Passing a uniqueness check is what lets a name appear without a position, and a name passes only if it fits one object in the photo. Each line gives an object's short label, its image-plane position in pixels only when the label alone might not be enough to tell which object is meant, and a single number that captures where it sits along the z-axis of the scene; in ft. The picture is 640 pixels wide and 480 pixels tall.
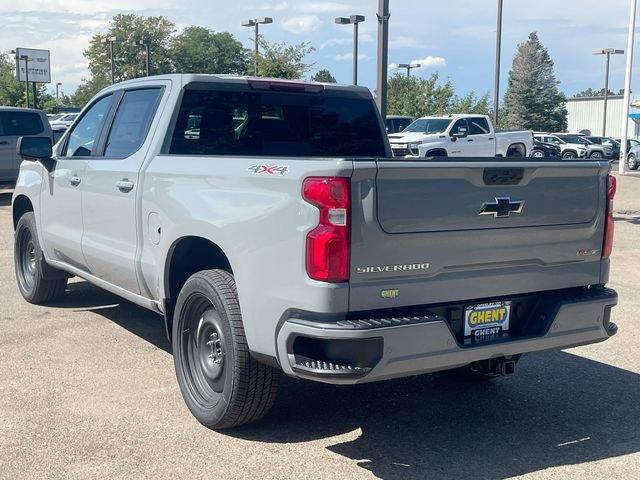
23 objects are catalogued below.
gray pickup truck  12.48
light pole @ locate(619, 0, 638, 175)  88.53
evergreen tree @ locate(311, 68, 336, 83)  207.29
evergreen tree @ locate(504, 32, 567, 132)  231.71
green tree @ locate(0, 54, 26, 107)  192.54
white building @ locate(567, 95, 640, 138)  256.52
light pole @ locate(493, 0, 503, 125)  118.32
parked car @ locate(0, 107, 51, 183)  56.90
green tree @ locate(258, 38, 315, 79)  93.81
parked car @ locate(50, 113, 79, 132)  101.23
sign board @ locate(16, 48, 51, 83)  163.53
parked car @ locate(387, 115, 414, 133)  96.94
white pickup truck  73.31
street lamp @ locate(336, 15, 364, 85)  122.52
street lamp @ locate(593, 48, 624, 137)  197.59
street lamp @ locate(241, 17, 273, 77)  135.72
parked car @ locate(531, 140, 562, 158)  138.43
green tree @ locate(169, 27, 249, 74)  286.25
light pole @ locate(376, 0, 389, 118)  36.45
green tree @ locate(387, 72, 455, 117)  130.41
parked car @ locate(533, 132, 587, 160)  145.79
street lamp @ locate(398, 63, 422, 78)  212.02
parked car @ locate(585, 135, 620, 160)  153.67
